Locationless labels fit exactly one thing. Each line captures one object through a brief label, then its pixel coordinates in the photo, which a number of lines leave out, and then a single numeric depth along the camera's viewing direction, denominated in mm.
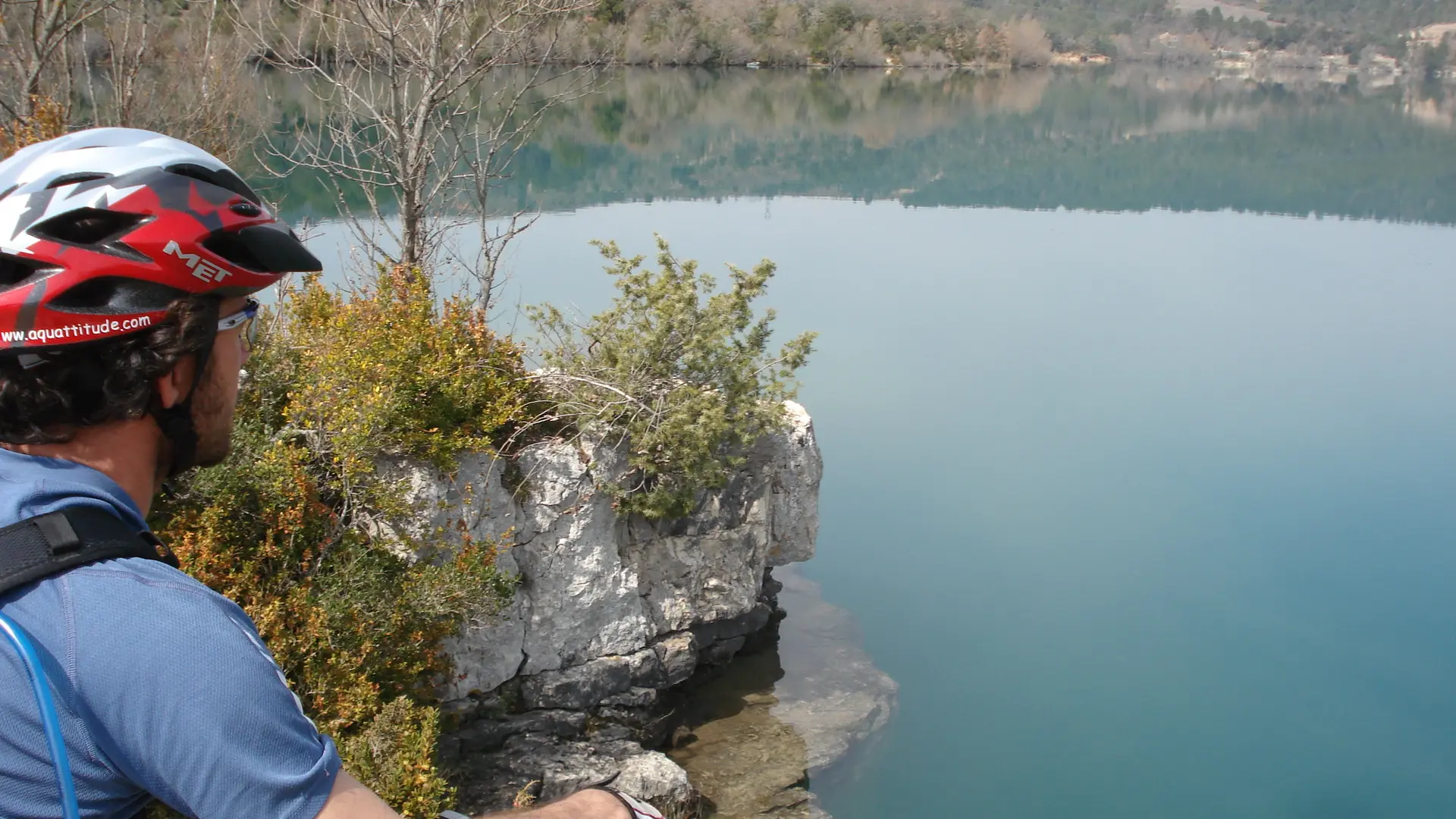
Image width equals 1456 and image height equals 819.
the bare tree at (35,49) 7102
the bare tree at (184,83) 9109
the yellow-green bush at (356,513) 4453
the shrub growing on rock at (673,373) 6504
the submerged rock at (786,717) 6371
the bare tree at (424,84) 7238
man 1039
